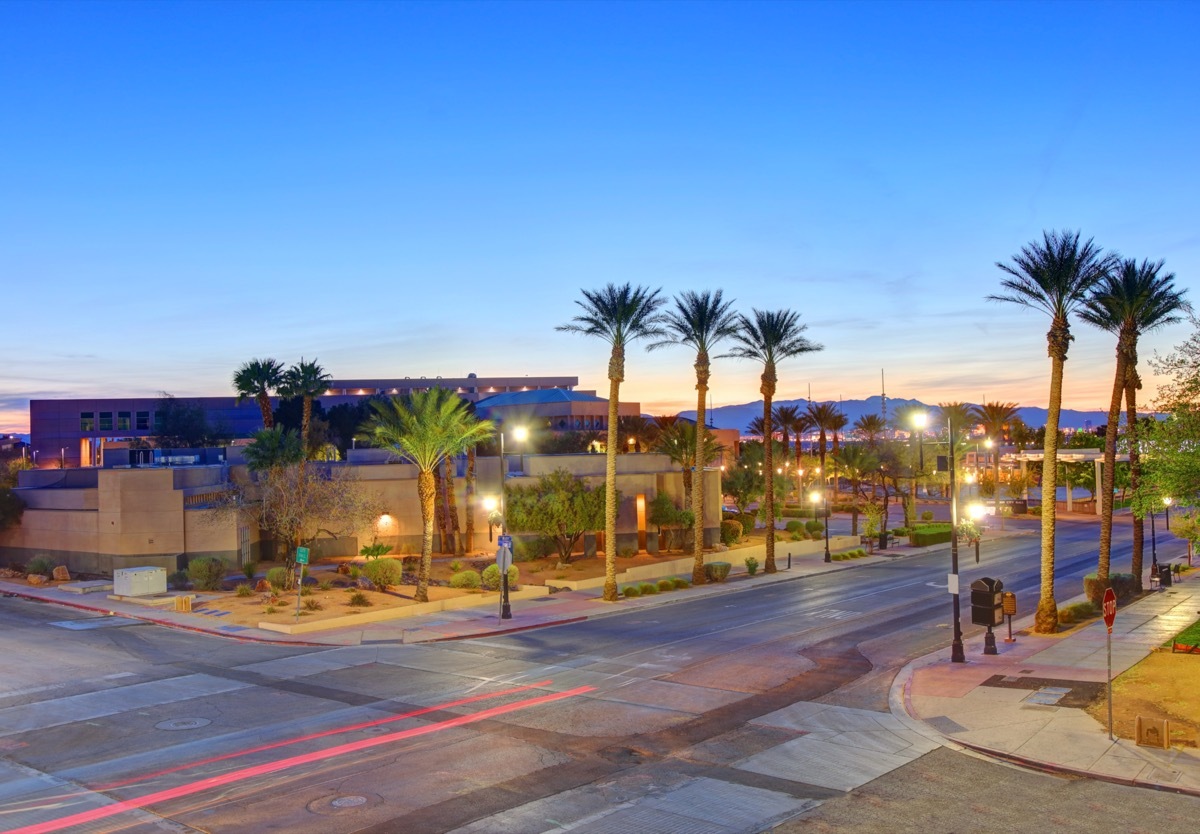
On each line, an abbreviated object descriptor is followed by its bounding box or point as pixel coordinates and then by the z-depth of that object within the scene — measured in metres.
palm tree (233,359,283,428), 53.56
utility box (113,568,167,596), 36.22
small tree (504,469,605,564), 47.94
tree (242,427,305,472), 39.84
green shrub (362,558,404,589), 38.12
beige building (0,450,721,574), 41.88
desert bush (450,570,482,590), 39.00
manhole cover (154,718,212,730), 18.47
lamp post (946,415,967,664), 23.83
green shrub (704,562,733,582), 44.16
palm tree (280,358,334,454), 54.25
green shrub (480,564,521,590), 39.00
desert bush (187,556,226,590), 38.72
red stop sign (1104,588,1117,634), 17.56
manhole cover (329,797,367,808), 13.71
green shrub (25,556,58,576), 43.06
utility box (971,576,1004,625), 24.06
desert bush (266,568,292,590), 38.44
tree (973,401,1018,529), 104.32
